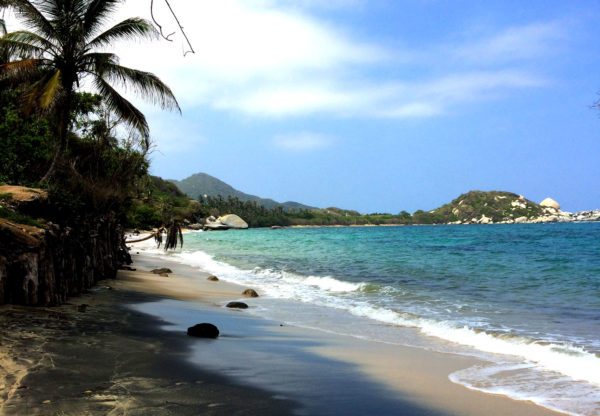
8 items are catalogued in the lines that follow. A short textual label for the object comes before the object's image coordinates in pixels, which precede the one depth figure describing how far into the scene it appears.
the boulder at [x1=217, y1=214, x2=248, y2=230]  119.62
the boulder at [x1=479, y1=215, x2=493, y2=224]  150.75
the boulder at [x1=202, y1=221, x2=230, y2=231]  108.94
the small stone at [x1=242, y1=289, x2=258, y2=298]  15.99
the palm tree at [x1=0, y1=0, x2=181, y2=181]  17.12
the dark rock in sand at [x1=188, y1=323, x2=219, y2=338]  8.96
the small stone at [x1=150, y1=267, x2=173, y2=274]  22.02
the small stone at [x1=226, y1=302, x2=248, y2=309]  13.49
